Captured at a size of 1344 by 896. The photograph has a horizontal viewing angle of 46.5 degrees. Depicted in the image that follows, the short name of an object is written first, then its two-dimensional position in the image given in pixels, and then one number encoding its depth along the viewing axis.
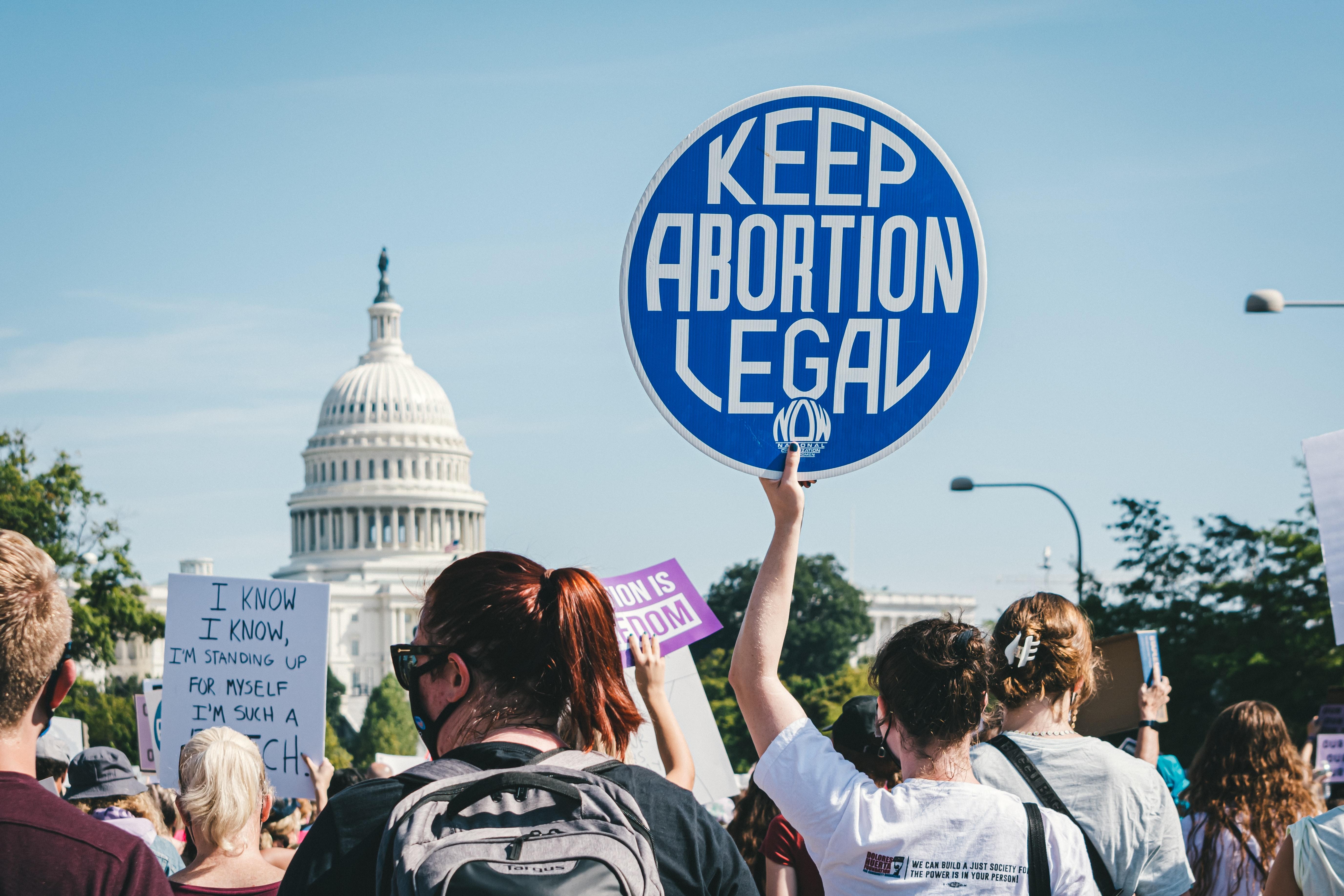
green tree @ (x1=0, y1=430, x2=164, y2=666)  36.25
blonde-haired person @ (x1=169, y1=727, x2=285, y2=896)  4.45
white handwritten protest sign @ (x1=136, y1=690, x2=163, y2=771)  9.02
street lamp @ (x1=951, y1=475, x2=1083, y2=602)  30.05
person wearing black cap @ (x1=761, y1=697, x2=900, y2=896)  4.14
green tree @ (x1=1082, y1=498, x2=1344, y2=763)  24.62
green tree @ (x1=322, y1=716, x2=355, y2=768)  67.88
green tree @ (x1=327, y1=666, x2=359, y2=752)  97.62
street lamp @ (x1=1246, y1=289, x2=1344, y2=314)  14.69
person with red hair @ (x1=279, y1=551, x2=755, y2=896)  2.68
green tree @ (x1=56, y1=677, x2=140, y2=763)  43.03
